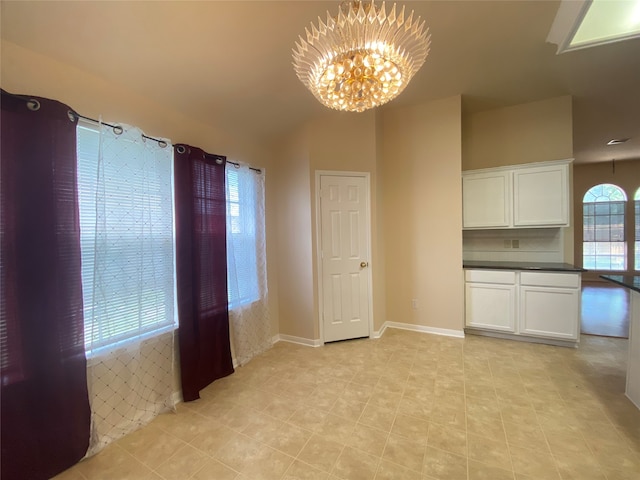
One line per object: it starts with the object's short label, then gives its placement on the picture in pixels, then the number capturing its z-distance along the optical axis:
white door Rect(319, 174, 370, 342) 3.14
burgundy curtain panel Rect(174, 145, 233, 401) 2.11
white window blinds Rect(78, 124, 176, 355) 1.63
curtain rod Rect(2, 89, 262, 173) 1.34
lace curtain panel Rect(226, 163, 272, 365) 2.66
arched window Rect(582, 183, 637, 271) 6.41
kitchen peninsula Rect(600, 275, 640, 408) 1.94
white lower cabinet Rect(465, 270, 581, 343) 2.82
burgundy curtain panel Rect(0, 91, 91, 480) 1.30
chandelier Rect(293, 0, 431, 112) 1.23
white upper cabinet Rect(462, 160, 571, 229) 3.00
